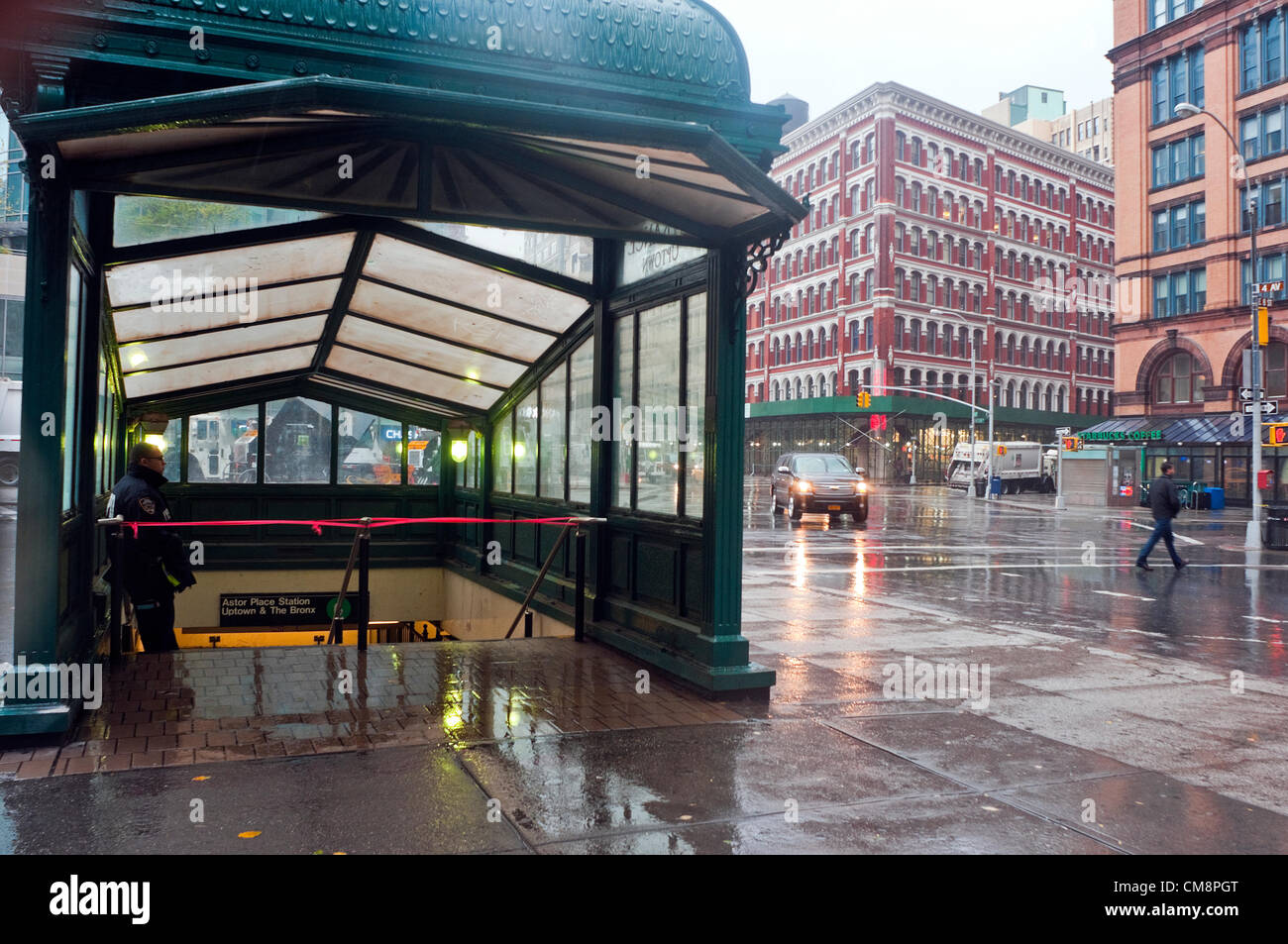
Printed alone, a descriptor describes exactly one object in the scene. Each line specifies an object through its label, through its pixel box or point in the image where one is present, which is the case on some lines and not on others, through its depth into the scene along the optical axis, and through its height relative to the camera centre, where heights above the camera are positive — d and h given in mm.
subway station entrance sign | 14547 -1799
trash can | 21859 -835
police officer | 8164 -604
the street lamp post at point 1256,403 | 23239 +2129
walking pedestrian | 17234 -336
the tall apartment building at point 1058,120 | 100125 +38335
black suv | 28375 +33
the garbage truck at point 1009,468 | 53406 +1258
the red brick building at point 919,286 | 63312 +14053
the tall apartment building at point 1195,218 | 40906 +12022
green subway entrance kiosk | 5449 +1891
